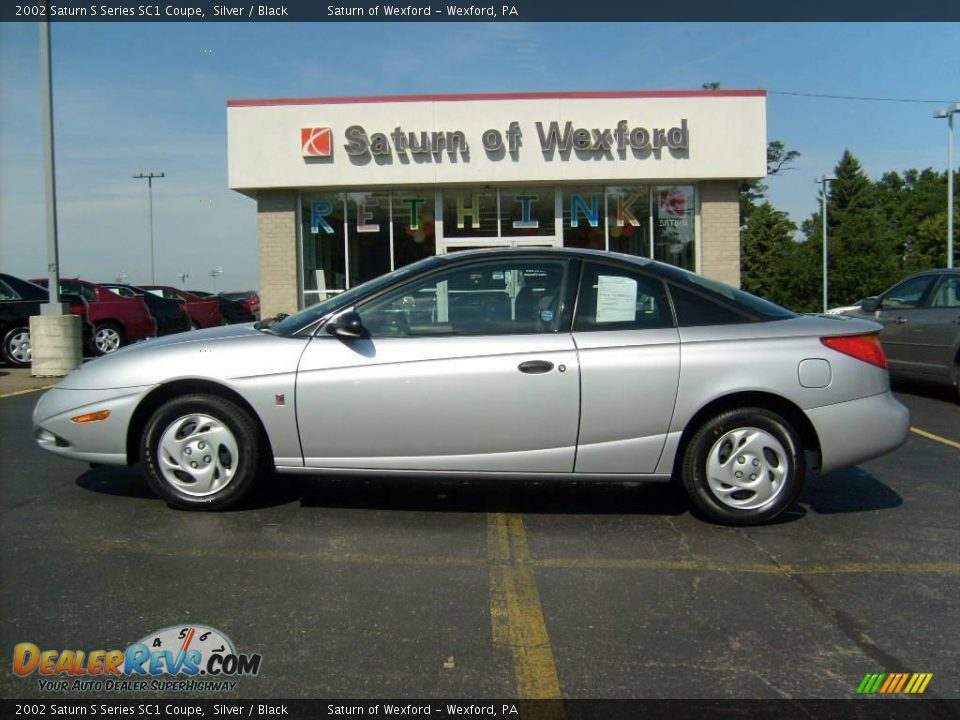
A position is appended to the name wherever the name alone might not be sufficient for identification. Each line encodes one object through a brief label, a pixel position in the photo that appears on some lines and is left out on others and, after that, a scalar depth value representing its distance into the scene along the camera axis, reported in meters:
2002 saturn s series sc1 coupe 4.82
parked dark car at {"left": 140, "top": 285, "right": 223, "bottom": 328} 21.58
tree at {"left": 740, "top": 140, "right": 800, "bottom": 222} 67.06
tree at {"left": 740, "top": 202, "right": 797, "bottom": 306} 70.44
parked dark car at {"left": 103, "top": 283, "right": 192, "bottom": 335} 17.81
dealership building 15.95
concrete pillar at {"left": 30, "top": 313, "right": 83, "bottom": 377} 12.44
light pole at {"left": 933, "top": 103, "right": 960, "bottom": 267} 33.90
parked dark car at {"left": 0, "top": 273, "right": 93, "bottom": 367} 13.81
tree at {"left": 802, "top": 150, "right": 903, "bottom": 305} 60.21
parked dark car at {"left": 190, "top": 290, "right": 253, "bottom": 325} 25.23
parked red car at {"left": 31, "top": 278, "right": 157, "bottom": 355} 15.84
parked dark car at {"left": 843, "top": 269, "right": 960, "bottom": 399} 9.73
